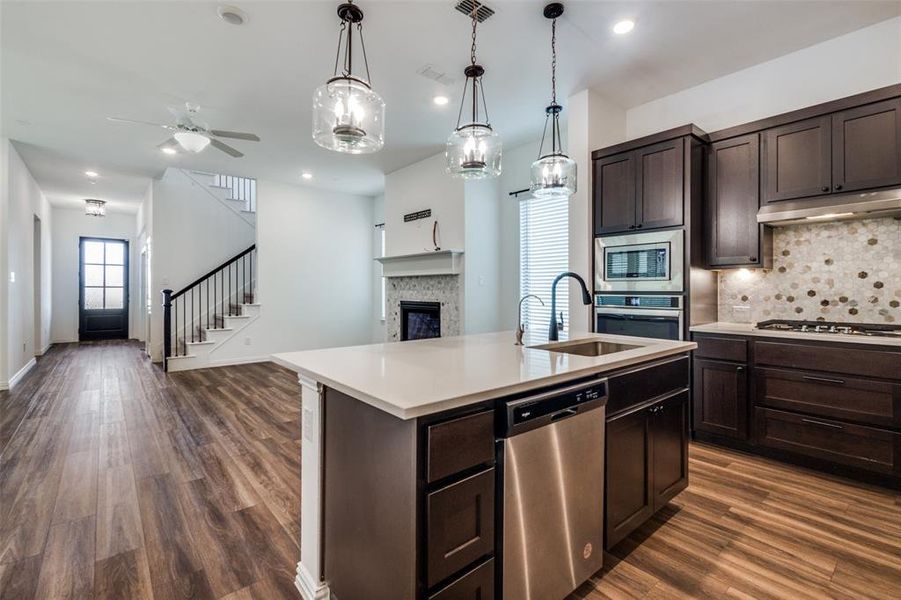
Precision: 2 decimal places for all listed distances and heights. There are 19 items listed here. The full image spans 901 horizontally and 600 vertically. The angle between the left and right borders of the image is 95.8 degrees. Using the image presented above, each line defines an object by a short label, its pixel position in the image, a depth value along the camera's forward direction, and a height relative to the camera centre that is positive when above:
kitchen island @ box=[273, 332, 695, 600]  1.15 -0.52
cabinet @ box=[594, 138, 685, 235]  3.28 +0.96
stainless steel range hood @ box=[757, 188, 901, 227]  2.57 +0.62
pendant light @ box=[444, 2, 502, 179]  2.36 +0.90
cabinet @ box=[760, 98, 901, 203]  2.57 +1.00
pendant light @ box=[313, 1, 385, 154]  1.96 +0.93
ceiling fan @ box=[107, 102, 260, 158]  3.67 +1.55
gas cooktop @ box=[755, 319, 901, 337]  2.67 -0.19
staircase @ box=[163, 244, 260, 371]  6.31 -0.18
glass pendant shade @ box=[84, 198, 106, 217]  7.93 +1.89
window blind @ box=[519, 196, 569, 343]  4.78 +0.61
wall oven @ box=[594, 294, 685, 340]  3.25 -0.13
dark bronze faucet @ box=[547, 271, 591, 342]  2.21 -0.13
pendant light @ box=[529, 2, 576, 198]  2.67 +0.84
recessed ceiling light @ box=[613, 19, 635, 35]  2.77 +1.90
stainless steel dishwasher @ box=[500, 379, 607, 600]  1.36 -0.70
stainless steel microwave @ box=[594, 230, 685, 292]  3.25 +0.33
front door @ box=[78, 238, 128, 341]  9.42 +0.28
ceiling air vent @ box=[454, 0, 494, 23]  2.57 +1.88
